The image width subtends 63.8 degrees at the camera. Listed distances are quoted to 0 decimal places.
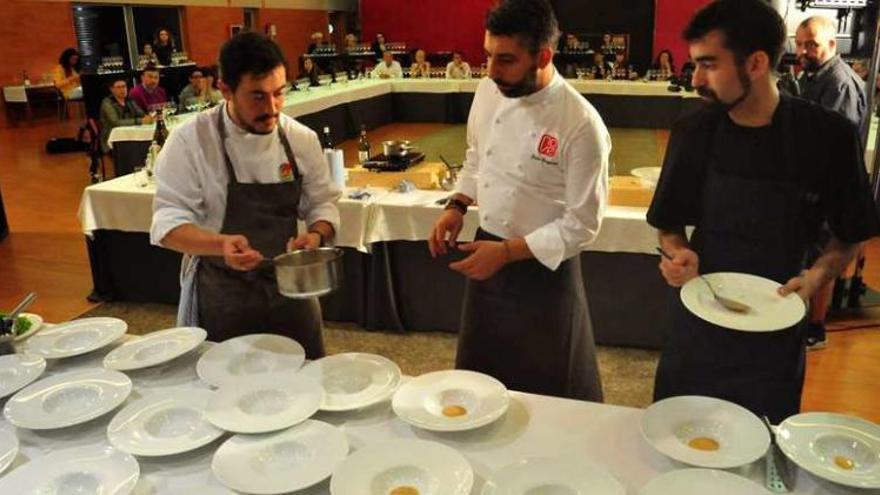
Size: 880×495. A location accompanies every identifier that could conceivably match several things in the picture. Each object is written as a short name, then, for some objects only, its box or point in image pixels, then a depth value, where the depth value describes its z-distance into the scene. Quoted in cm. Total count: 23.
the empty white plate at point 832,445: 116
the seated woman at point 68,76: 1062
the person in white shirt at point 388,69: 994
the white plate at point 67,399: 139
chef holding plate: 149
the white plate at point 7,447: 126
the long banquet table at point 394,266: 327
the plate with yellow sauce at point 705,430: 122
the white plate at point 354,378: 144
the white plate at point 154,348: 161
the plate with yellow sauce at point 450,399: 134
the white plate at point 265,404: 133
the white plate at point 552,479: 114
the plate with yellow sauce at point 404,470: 116
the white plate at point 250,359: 156
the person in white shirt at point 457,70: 985
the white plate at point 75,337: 168
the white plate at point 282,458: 118
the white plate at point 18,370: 152
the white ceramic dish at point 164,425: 129
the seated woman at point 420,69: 1023
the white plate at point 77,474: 119
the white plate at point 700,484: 111
